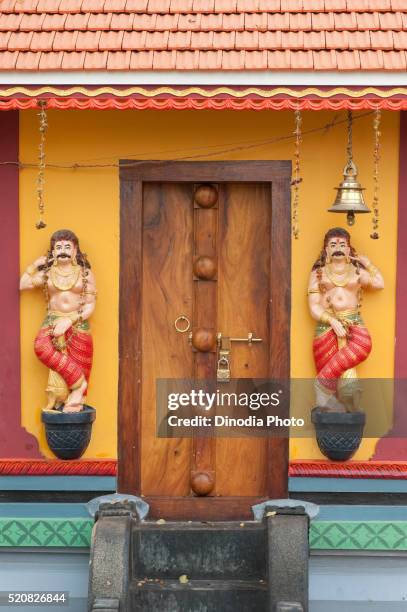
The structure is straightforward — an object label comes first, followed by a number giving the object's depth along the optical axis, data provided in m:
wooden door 6.86
